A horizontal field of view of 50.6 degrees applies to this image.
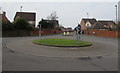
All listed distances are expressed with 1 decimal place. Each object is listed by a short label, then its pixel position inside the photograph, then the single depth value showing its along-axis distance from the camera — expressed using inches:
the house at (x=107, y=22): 2975.1
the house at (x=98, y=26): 2244.1
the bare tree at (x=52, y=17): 2560.0
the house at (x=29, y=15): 2276.6
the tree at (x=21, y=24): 1304.1
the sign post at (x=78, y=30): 640.3
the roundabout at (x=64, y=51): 395.2
